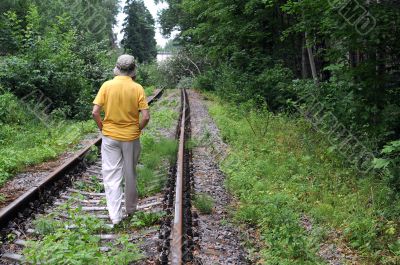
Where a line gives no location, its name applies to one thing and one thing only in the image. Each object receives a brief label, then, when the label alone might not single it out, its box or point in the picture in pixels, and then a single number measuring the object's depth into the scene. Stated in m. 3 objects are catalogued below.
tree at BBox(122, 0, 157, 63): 69.81
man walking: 5.74
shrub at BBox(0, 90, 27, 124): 13.25
